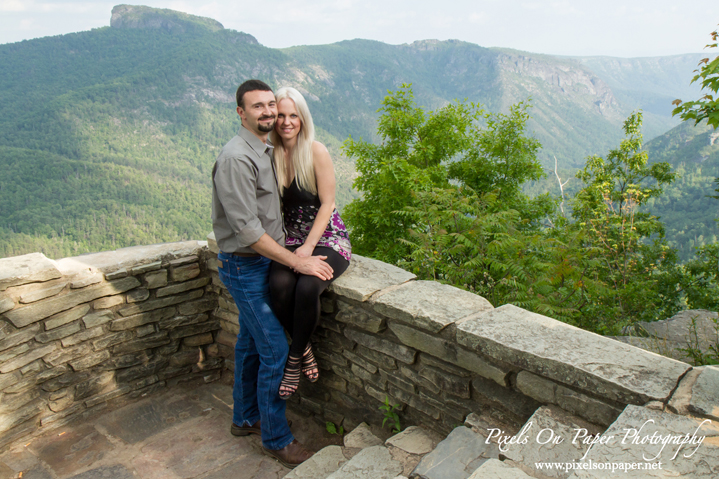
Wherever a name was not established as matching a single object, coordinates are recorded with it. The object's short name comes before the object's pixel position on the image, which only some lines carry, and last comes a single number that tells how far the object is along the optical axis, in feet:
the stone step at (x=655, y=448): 4.28
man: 7.39
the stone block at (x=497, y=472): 4.77
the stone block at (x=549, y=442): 5.15
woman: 8.02
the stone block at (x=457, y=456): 5.73
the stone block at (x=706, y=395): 4.90
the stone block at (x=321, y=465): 7.64
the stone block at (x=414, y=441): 7.24
